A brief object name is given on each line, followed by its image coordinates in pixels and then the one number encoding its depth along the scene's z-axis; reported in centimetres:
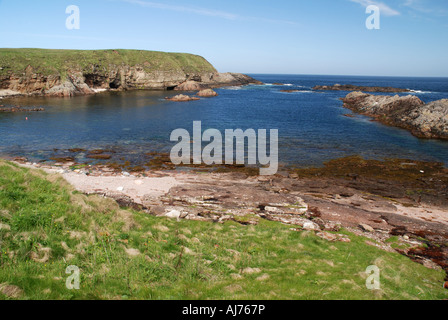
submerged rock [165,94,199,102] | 10112
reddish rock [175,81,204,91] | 13912
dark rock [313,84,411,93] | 14201
